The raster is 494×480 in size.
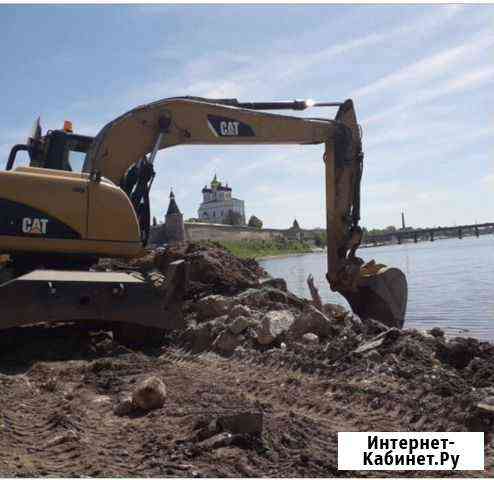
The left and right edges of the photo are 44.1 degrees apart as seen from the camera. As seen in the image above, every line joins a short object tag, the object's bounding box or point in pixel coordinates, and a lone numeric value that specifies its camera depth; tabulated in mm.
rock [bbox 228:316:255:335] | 7500
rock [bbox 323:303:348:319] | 10440
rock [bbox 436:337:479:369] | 6312
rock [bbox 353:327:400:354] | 6327
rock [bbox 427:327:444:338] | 8016
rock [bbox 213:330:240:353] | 7359
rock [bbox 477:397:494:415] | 4270
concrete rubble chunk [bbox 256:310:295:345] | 7066
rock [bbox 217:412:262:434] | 3863
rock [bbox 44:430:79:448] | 3988
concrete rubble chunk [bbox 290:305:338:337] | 7133
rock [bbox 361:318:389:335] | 7328
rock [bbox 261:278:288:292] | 11312
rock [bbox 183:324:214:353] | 7725
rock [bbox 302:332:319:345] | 6844
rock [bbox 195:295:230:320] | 8961
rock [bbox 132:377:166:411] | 4793
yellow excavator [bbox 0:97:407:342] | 6875
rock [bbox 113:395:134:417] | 4762
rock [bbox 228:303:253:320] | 8131
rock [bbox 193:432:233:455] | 3697
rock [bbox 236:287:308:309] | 9180
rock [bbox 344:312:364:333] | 7465
